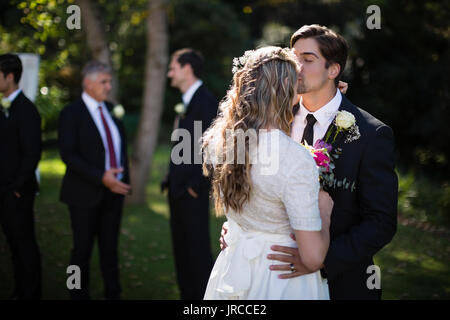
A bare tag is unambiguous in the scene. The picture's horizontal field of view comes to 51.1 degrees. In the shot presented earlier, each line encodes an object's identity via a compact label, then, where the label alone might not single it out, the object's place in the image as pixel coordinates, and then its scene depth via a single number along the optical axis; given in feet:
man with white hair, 15.40
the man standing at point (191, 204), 16.72
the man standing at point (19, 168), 14.66
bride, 7.13
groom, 8.11
